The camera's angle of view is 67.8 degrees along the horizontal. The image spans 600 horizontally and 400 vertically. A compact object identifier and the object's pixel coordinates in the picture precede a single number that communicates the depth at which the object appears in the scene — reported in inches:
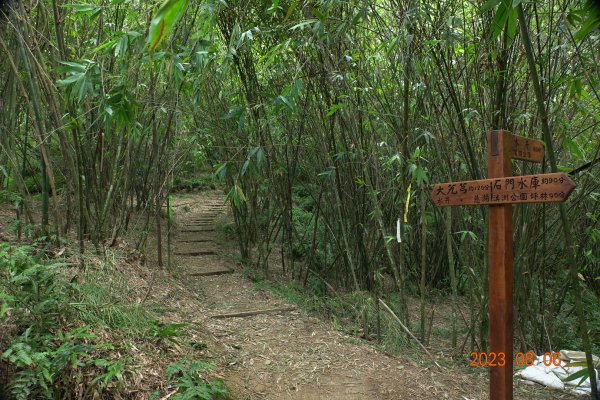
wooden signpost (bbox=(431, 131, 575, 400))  76.8
